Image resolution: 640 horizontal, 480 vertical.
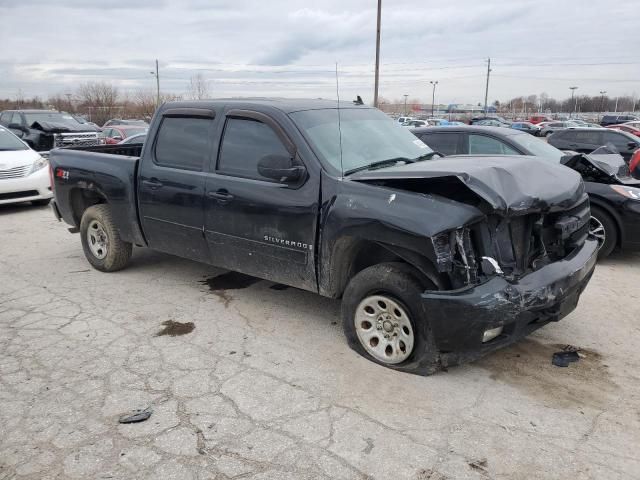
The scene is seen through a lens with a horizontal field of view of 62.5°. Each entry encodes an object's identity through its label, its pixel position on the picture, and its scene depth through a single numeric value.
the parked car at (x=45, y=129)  16.59
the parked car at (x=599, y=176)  6.29
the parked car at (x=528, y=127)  36.97
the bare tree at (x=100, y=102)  48.61
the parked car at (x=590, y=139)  13.06
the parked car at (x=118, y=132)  16.73
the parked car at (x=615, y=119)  45.83
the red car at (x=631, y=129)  26.14
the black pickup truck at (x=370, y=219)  3.36
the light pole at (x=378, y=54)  24.39
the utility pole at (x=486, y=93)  76.83
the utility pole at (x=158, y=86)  53.77
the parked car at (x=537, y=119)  56.56
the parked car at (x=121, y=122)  23.70
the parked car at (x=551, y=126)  37.39
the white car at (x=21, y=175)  9.66
